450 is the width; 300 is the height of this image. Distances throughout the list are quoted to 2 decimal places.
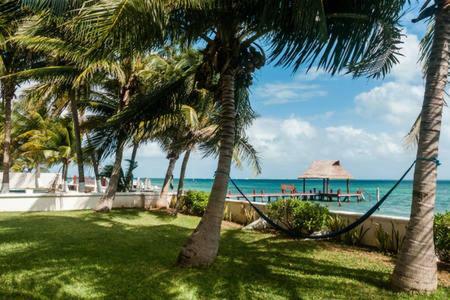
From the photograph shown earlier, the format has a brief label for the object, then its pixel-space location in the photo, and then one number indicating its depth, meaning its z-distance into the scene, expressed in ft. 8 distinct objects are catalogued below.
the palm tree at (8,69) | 42.14
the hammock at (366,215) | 17.59
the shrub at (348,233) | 26.91
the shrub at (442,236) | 20.71
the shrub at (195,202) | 44.65
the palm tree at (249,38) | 14.19
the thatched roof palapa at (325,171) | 99.04
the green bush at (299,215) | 29.17
